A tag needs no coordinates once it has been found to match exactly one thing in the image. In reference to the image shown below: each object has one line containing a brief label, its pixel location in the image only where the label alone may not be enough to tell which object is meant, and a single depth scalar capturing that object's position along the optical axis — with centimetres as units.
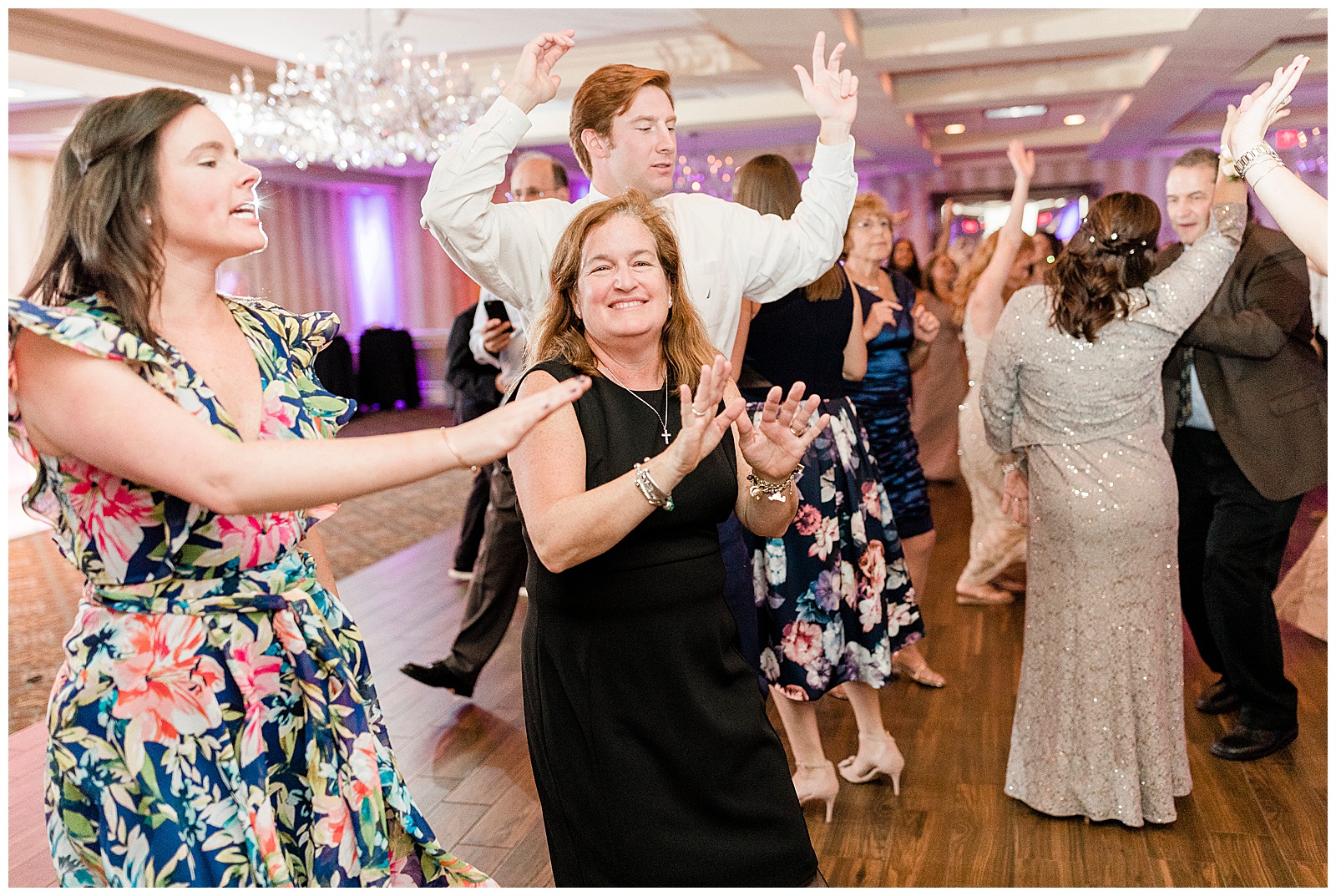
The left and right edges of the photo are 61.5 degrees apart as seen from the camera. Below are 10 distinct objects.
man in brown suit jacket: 296
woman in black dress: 173
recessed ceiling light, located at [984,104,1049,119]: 1059
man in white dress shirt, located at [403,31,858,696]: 208
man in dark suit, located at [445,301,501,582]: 433
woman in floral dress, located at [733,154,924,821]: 277
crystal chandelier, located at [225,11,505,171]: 695
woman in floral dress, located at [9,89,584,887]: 118
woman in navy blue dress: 383
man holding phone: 362
